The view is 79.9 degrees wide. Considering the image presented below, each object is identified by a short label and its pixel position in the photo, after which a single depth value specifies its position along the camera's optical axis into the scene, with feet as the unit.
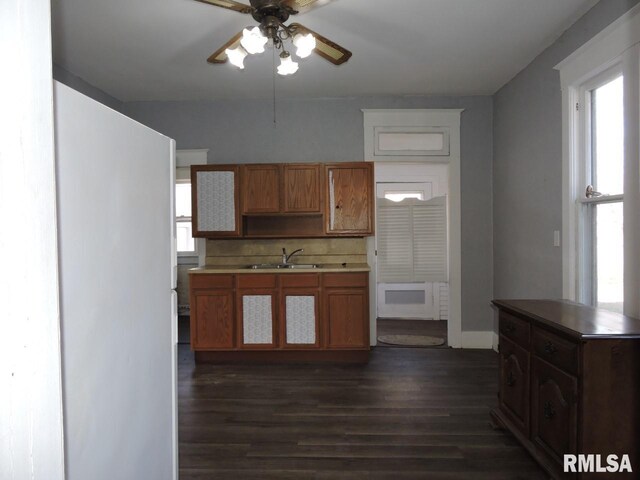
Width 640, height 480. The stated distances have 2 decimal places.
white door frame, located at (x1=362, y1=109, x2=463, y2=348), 13.97
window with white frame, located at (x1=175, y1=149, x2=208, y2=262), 18.69
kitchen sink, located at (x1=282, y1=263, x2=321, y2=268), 14.01
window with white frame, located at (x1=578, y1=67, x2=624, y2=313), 7.82
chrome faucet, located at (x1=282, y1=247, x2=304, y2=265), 14.15
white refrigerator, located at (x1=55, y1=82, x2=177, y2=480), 3.10
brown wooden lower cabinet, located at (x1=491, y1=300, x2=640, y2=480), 5.52
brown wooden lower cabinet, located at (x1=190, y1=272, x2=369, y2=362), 12.35
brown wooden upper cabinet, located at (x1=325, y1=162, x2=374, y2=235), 13.07
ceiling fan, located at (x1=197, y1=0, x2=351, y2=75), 6.34
